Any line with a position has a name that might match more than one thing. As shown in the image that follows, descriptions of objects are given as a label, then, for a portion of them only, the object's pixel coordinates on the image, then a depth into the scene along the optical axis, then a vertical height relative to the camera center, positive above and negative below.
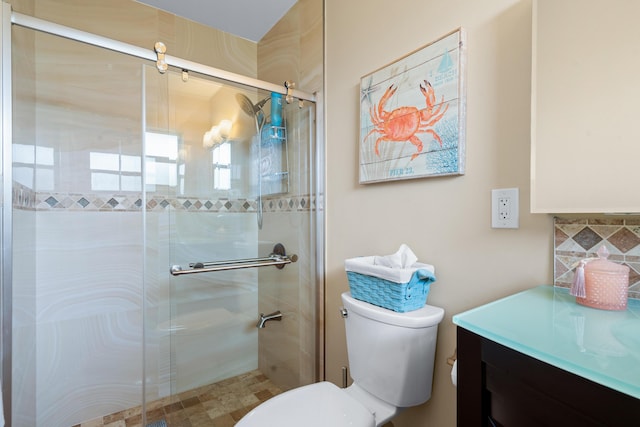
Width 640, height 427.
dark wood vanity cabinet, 0.40 -0.30
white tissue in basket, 1.03 -0.18
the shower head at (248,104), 1.60 +0.60
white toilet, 0.94 -0.62
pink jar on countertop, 0.64 -0.17
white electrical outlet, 0.86 +0.01
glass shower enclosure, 1.44 -0.17
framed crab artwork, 0.99 +0.37
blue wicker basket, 0.98 -0.29
